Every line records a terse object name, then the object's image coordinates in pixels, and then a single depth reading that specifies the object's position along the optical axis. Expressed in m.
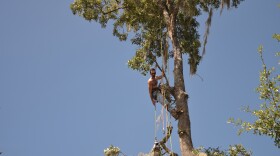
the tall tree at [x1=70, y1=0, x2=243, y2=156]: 23.63
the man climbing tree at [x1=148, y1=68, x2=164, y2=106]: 23.28
